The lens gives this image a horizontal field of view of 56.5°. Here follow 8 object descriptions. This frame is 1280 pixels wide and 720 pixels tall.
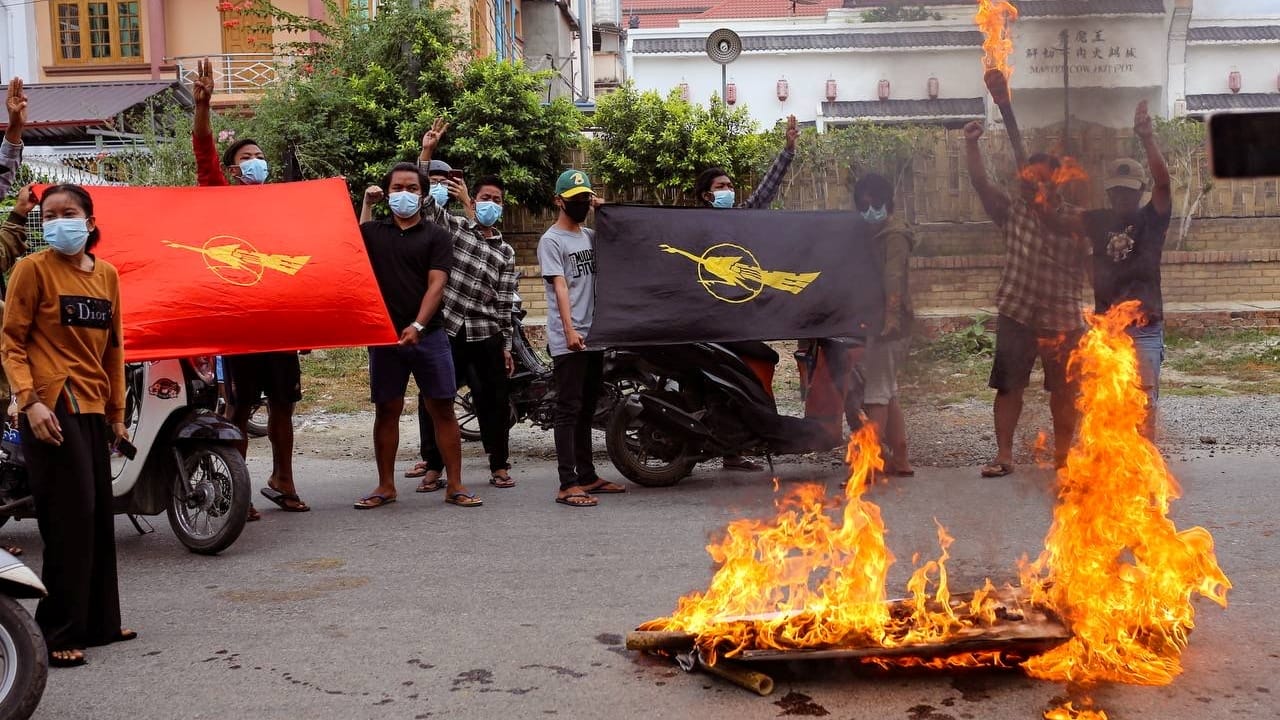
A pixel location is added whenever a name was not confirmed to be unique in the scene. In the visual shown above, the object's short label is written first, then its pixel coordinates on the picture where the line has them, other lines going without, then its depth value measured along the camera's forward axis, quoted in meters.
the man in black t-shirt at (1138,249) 5.14
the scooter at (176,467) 5.78
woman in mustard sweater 4.31
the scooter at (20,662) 3.55
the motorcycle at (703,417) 7.27
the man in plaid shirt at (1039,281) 4.54
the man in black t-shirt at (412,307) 6.85
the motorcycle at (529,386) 8.33
